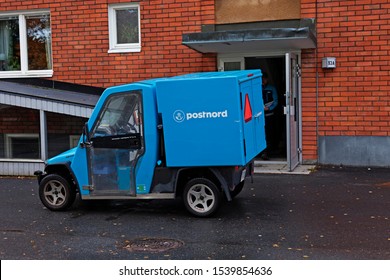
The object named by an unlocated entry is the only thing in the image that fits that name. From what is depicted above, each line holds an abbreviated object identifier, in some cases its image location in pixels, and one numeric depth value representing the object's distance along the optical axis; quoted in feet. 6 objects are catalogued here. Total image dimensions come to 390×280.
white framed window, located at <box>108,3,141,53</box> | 41.09
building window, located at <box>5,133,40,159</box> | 36.60
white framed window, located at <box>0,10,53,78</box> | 43.57
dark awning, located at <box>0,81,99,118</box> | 34.53
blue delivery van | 22.52
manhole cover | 19.62
